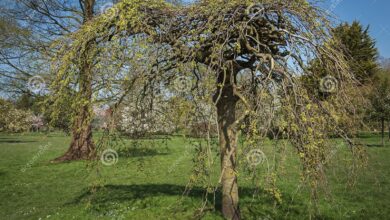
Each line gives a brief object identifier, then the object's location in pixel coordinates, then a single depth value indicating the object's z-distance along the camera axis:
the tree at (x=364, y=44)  37.19
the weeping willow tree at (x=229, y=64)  4.69
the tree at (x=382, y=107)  27.22
